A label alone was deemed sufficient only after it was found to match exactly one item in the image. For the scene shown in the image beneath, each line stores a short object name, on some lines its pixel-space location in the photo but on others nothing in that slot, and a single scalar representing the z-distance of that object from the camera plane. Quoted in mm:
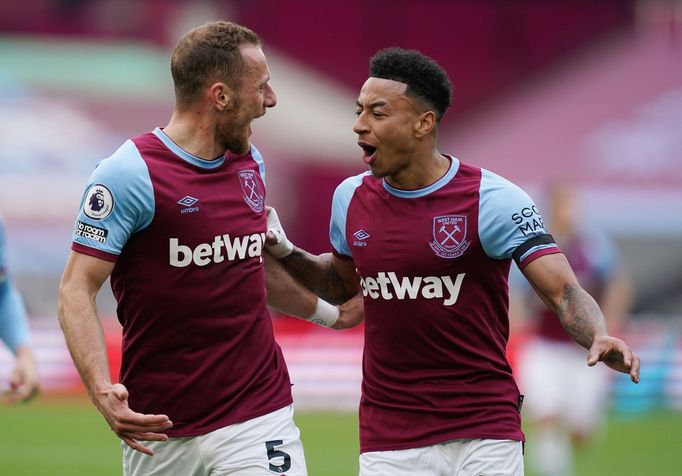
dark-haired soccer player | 11445
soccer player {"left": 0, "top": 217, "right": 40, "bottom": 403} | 14289
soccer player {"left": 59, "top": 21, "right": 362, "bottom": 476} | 11109
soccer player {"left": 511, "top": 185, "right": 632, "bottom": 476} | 22250
